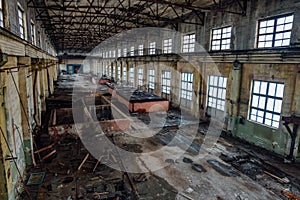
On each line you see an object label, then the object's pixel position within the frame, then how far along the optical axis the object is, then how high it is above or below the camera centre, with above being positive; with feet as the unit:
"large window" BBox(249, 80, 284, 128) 25.82 -3.71
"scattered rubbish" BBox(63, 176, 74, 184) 19.34 -11.05
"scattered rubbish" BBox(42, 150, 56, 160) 23.35 -10.42
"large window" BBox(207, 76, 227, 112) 34.85 -3.55
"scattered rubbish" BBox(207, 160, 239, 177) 21.21 -10.74
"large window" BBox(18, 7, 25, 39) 27.07 +6.89
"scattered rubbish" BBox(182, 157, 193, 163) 23.67 -10.67
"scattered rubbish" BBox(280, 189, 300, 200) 17.39 -10.85
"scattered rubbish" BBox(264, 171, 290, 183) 19.93 -10.76
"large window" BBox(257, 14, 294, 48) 24.89 +6.17
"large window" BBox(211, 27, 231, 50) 34.24 +6.70
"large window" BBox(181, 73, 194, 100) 43.59 -2.67
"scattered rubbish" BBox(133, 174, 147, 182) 19.63 -10.92
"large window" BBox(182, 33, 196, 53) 43.47 +7.19
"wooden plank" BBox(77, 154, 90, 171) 21.64 -10.62
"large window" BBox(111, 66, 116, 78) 99.27 +0.42
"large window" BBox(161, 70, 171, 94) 52.23 -2.28
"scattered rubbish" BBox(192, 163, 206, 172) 21.72 -10.75
